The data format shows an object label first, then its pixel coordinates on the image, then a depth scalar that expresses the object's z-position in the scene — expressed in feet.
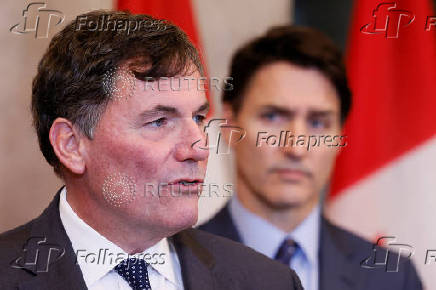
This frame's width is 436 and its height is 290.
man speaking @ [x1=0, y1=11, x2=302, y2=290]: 10.87
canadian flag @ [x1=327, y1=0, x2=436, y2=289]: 16.42
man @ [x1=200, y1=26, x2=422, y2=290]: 14.71
